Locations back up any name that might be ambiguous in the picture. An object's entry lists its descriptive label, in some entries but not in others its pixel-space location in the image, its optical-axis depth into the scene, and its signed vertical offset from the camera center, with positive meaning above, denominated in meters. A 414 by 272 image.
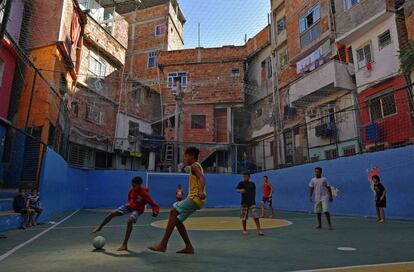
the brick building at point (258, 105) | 27.06 +8.53
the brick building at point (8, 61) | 15.41 +6.63
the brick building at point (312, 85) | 19.52 +7.31
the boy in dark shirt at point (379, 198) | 10.93 +0.05
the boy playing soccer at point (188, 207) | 5.53 -0.14
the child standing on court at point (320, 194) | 9.44 +0.16
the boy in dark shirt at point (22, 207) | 10.04 -0.26
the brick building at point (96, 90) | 23.30 +8.31
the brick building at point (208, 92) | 29.92 +10.05
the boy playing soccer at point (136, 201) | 6.64 -0.04
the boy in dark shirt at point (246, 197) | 8.70 +0.06
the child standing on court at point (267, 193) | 14.41 +0.27
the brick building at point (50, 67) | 16.09 +7.39
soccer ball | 6.14 -0.83
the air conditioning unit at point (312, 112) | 22.39 +6.04
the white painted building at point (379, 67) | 16.08 +7.22
